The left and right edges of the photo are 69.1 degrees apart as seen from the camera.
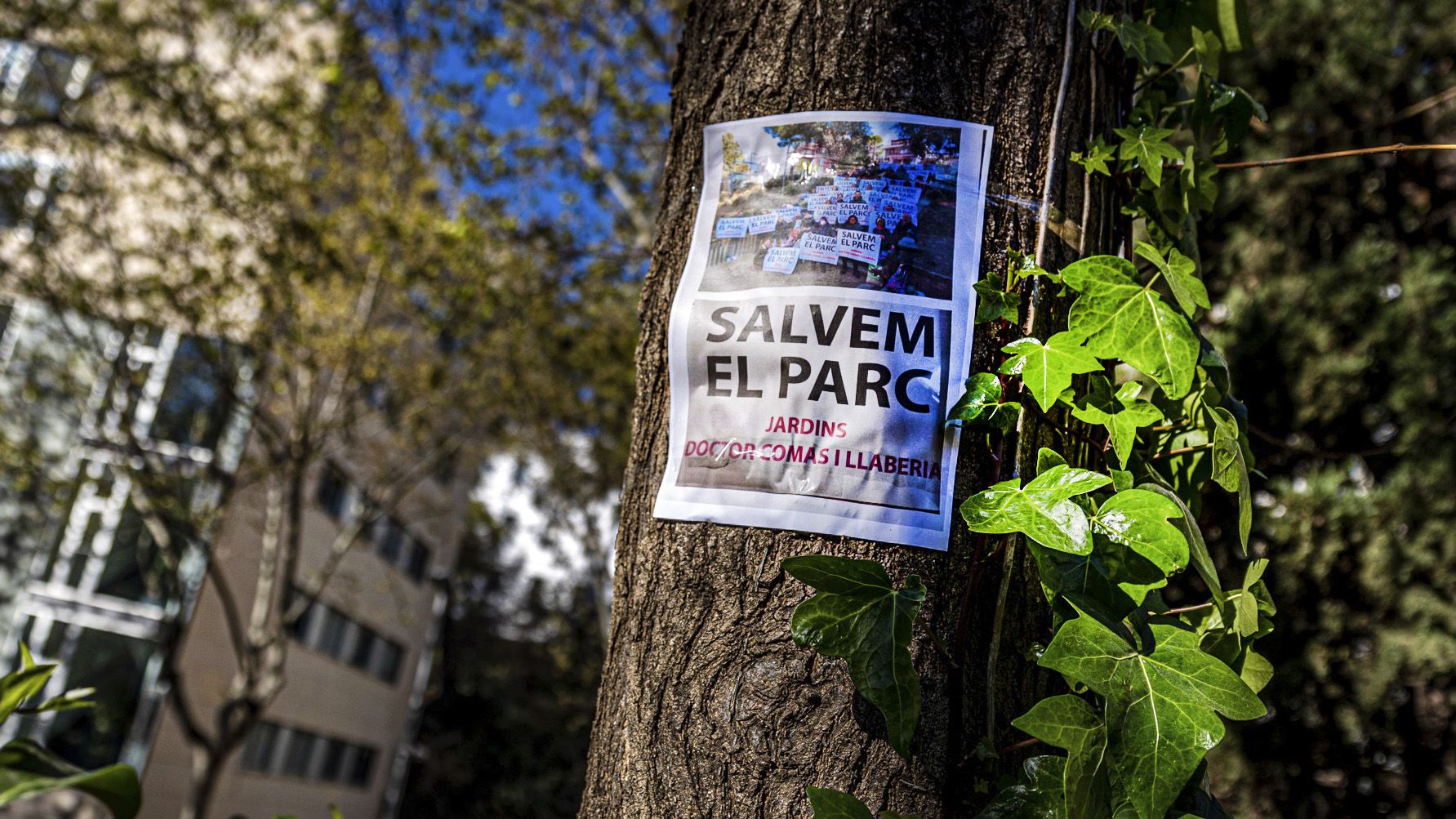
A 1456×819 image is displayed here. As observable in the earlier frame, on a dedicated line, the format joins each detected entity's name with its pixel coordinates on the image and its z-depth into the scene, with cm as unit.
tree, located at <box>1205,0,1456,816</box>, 400
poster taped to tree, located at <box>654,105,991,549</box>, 119
